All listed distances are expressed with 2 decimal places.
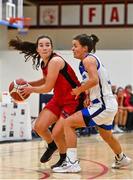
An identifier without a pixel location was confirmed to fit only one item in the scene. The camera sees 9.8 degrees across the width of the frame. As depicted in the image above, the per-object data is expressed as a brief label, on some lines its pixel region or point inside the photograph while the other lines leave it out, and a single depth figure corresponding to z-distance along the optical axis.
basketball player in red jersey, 10.09
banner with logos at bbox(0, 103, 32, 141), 17.86
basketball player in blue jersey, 9.93
